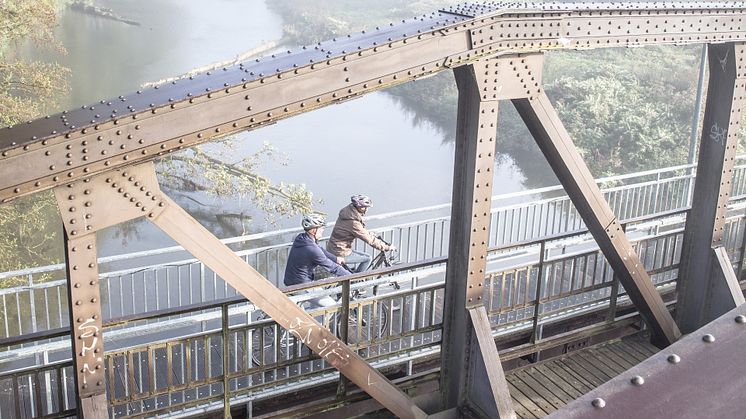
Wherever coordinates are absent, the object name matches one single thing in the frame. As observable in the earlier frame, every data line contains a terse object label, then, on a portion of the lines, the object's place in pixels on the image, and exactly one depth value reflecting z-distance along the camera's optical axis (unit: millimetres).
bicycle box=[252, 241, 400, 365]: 6527
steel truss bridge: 4762
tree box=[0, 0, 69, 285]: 15633
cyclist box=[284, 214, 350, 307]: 8227
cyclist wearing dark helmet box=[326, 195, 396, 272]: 9141
